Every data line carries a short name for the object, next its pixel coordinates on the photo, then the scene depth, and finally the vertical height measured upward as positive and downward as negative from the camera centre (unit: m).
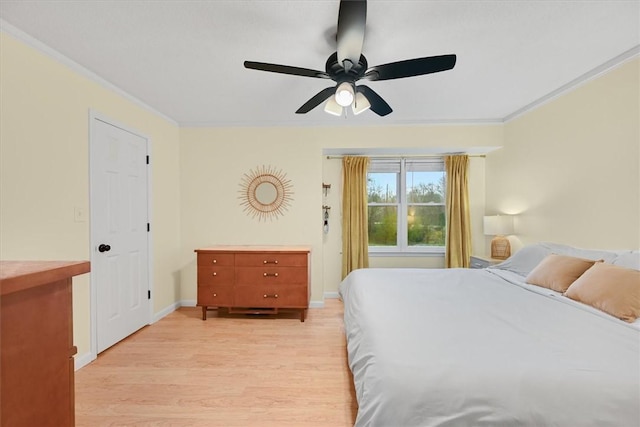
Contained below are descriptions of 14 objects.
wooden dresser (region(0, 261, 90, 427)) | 0.58 -0.31
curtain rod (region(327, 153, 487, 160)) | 4.16 +0.84
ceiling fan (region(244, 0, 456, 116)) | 1.46 +0.92
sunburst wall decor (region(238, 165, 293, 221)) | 3.79 +0.28
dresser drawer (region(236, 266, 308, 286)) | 3.24 -0.75
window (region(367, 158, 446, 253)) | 4.34 +0.10
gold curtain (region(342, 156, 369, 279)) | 4.11 -0.05
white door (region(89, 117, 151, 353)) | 2.52 -0.20
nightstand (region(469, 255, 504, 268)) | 3.21 -0.60
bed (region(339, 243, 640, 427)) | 0.98 -0.61
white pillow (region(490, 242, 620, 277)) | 2.24 -0.38
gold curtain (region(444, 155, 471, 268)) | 4.04 -0.07
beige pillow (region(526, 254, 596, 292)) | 2.04 -0.46
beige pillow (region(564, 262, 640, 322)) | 1.59 -0.49
